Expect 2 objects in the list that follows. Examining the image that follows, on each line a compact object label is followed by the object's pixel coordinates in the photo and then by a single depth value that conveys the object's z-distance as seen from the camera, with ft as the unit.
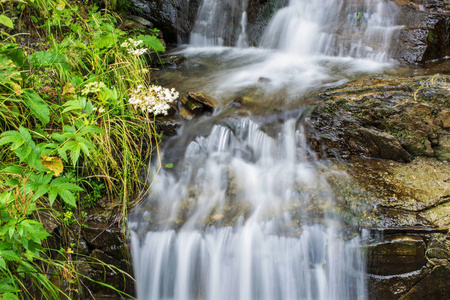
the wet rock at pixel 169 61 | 18.34
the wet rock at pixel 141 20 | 20.94
